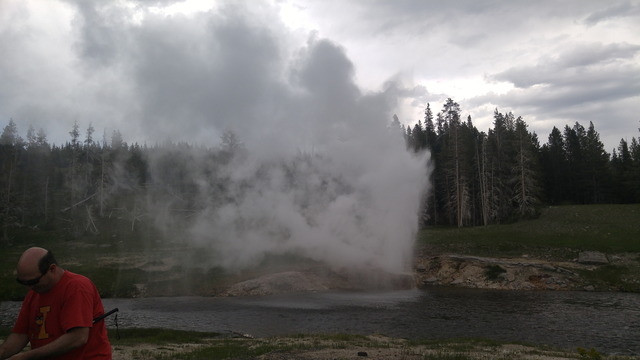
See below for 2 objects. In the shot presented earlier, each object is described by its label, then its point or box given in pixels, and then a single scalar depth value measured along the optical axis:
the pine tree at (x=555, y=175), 107.25
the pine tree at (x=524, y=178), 80.50
